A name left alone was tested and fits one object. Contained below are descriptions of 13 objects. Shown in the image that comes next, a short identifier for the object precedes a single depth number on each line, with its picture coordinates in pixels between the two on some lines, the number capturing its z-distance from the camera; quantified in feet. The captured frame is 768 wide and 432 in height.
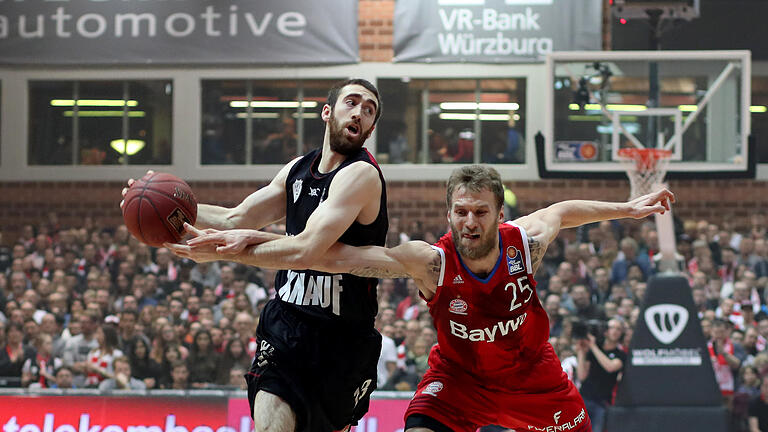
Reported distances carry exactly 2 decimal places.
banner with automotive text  87.30
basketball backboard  64.49
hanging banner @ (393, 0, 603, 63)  83.35
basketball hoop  63.46
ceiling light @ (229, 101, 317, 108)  89.56
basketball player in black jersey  25.48
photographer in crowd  54.80
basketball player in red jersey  26.32
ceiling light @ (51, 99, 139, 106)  91.45
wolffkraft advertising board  53.67
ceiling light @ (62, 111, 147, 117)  91.45
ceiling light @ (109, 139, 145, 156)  91.20
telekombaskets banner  46.47
